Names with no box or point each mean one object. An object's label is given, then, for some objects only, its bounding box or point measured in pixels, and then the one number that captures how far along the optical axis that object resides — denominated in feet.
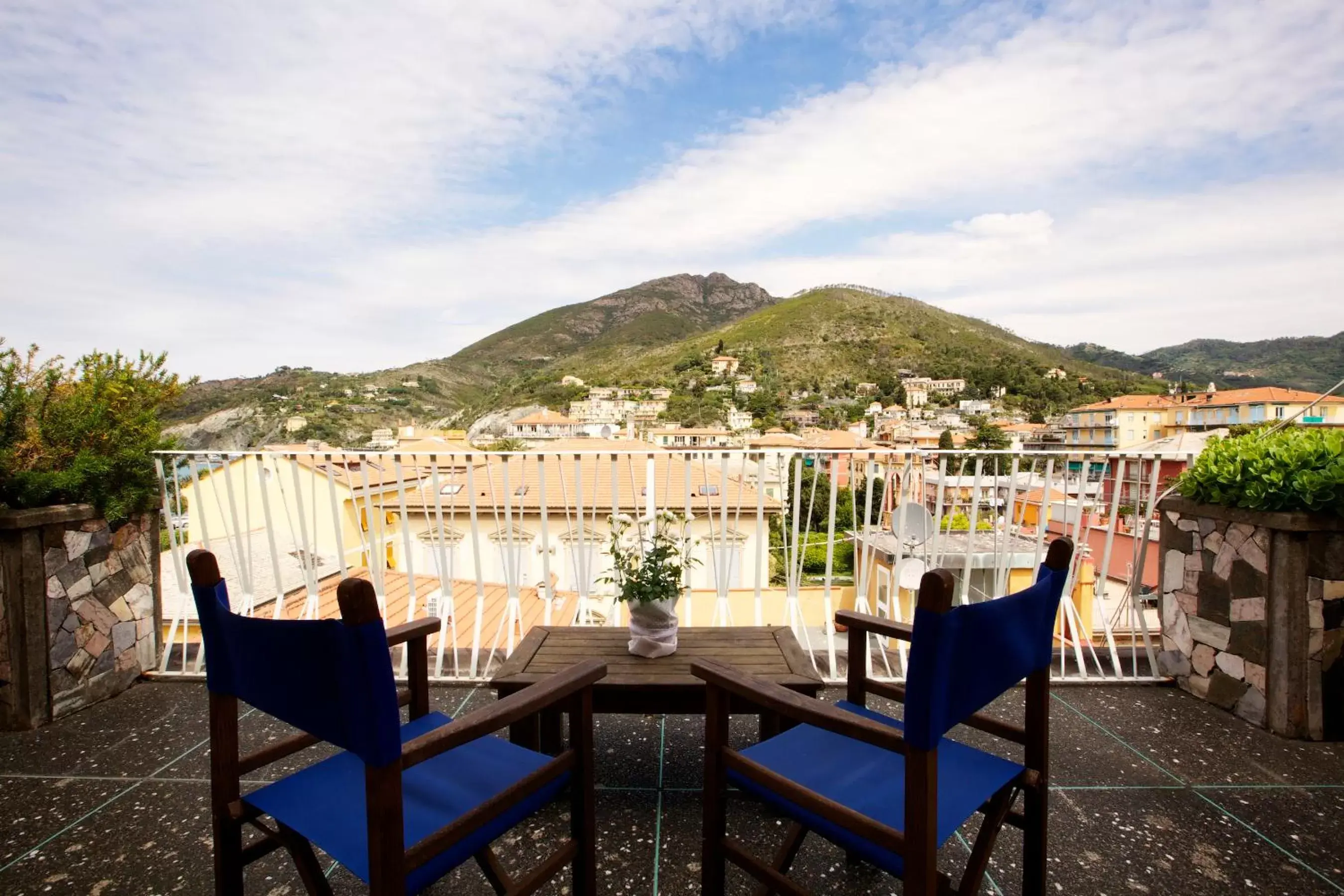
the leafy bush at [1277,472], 7.02
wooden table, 5.57
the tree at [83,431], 7.78
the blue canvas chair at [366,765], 2.93
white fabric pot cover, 6.19
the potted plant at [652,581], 6.05
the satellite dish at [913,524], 9.99
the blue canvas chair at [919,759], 3.09
